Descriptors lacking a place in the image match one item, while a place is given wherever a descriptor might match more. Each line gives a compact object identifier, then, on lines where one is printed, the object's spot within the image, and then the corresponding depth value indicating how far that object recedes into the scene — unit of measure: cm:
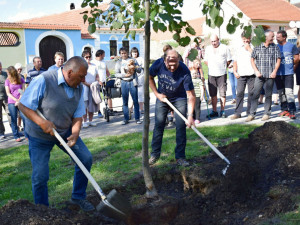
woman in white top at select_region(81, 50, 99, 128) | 933
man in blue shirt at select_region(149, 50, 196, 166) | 546
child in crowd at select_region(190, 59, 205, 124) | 894
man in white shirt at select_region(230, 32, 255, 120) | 890
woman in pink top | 839
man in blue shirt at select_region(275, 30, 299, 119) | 868
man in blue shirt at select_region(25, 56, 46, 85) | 795
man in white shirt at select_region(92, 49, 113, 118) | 1040
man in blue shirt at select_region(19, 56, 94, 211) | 377
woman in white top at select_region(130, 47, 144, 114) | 949
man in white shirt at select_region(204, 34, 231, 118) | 927
